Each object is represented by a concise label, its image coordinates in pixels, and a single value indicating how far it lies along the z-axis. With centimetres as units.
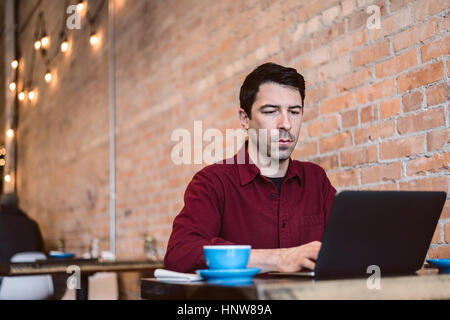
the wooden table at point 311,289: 96
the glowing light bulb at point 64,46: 573
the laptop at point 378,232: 110
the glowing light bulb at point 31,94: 692
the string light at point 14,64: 745
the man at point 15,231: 450
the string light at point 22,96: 718
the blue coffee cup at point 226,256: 117
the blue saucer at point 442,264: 136
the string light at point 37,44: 650
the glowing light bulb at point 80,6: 518
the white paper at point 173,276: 119
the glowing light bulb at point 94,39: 493
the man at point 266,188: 172
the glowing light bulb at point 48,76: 623
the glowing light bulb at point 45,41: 632
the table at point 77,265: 231
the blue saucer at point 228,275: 110
